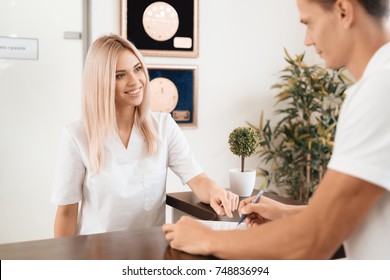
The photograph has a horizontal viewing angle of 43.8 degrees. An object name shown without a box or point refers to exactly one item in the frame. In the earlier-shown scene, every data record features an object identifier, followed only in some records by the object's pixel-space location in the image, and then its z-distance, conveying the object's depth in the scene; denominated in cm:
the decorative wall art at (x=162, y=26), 385
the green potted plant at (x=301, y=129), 415
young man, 94
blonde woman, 217
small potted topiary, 236
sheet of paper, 161
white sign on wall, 339
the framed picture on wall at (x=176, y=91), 402
